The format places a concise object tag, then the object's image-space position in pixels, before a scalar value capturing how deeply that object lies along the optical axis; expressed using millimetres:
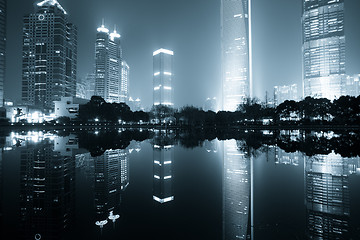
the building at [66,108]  110562
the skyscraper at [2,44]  116281
